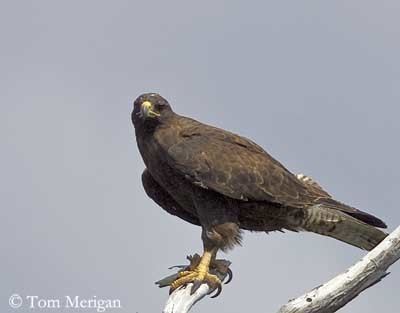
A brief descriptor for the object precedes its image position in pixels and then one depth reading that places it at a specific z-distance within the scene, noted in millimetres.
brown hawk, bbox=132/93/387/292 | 25109
